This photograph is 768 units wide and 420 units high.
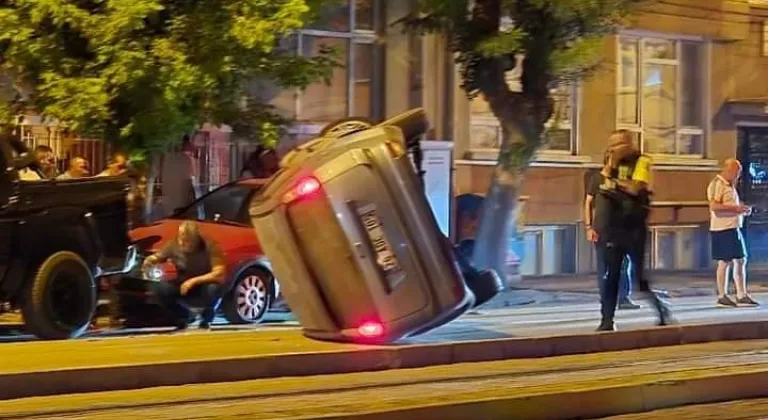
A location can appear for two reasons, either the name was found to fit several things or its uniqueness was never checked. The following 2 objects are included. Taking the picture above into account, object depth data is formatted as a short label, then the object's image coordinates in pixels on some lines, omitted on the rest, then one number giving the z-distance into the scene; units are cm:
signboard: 2019
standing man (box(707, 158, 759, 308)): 1664
